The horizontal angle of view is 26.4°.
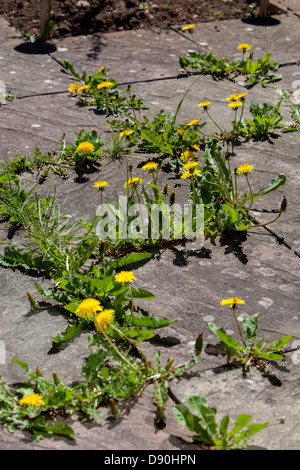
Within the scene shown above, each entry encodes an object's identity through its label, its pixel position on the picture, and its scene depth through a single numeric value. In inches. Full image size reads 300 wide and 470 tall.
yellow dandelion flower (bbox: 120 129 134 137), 135.7
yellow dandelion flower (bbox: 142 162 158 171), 116.1
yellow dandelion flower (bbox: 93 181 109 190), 112.6
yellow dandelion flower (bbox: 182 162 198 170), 114.7
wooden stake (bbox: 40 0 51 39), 199.5
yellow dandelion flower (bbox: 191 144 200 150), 136.7
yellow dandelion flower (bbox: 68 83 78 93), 158.9
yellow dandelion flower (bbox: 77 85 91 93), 157.9
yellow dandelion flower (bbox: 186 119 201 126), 137.6
